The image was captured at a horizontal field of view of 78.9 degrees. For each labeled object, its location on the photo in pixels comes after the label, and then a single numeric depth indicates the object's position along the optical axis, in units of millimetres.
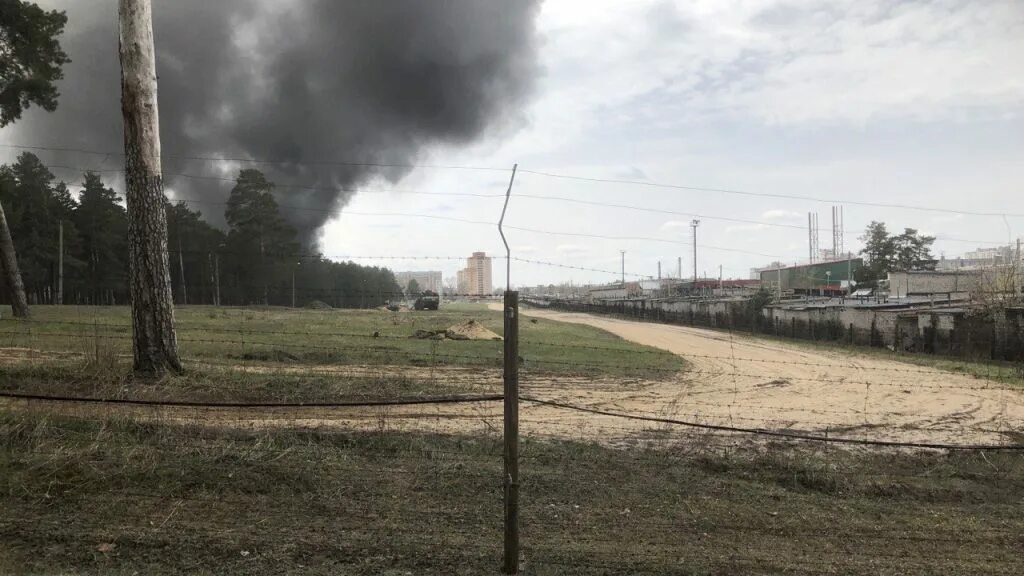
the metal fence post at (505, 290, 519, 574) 3400
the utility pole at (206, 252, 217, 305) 45328
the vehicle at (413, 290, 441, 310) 58531
